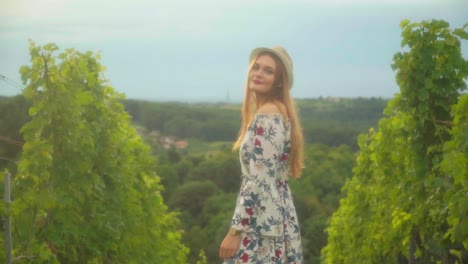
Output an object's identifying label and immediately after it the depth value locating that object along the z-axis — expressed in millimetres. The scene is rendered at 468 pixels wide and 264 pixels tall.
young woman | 3994
